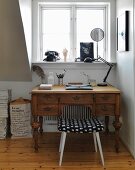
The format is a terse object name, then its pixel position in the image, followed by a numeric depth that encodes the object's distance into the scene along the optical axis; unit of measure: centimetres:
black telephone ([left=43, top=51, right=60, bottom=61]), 381
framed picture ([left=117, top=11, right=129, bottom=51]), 313
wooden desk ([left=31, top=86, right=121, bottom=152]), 310
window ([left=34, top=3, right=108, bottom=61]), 396
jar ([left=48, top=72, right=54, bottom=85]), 376
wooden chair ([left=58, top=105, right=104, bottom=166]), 275
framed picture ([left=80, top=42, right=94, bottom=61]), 387
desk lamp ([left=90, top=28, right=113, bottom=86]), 374
